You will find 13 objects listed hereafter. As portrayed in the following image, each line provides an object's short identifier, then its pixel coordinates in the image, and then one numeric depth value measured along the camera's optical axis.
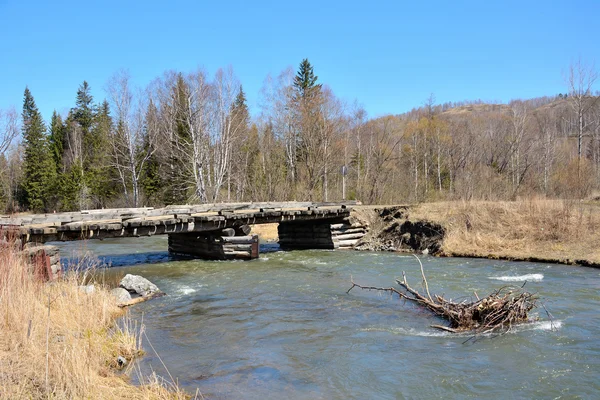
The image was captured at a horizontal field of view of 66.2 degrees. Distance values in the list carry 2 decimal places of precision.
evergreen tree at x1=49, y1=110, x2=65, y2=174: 57.91
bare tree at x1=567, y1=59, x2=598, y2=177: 29.17
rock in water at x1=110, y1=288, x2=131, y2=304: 11.34
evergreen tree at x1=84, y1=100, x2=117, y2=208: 46.97
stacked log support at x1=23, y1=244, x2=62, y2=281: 11.83
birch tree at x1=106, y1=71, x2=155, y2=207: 37.66
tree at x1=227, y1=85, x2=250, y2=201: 37.98
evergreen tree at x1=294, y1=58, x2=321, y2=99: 49.00
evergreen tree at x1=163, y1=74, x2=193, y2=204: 34.49
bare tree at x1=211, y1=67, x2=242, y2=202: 33.38
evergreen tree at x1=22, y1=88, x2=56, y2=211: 50.28
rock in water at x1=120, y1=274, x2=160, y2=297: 12.48
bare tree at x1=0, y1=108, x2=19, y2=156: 42.12
